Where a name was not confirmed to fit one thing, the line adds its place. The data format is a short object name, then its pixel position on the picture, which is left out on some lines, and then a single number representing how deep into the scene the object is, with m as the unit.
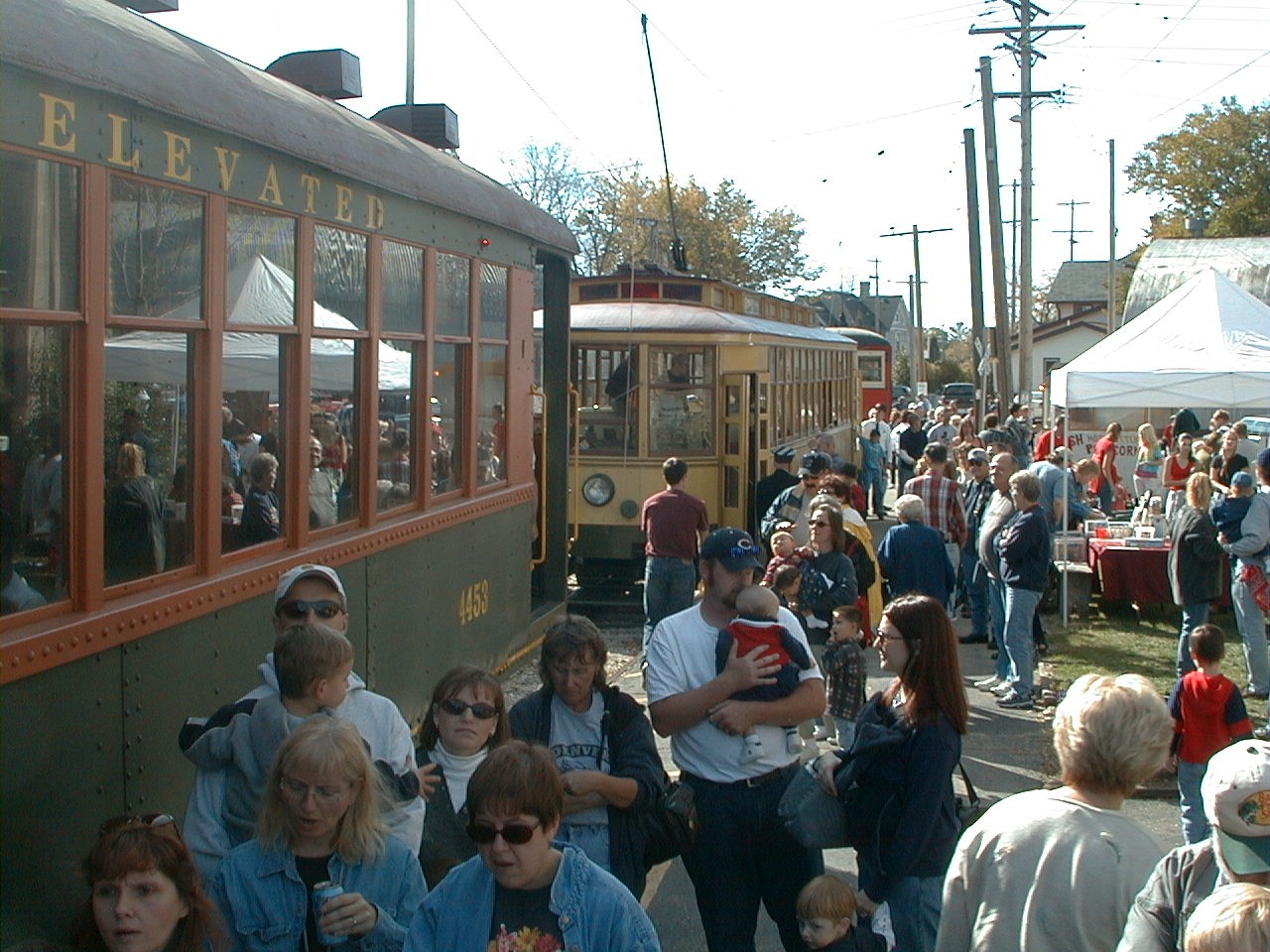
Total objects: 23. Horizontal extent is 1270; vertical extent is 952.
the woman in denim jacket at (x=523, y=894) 2.85
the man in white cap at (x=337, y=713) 3.60
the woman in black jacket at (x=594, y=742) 3.91
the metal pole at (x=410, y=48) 9.34
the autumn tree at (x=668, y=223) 49.72
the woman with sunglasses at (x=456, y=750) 3.85
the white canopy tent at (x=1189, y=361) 11.99
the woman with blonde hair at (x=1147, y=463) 16.52
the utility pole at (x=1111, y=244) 42.69
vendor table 12.26
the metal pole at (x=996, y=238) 24.41
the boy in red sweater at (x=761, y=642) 4.22
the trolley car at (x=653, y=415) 13.28
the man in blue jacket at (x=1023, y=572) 9.23
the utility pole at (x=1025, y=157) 24.88
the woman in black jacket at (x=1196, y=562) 9.18
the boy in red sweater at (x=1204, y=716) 6.18
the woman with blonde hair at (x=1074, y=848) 3.08
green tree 53.84
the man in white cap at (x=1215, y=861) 2.87
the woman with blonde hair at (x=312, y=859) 3.15
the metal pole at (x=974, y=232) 26.33
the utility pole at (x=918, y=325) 51.70
